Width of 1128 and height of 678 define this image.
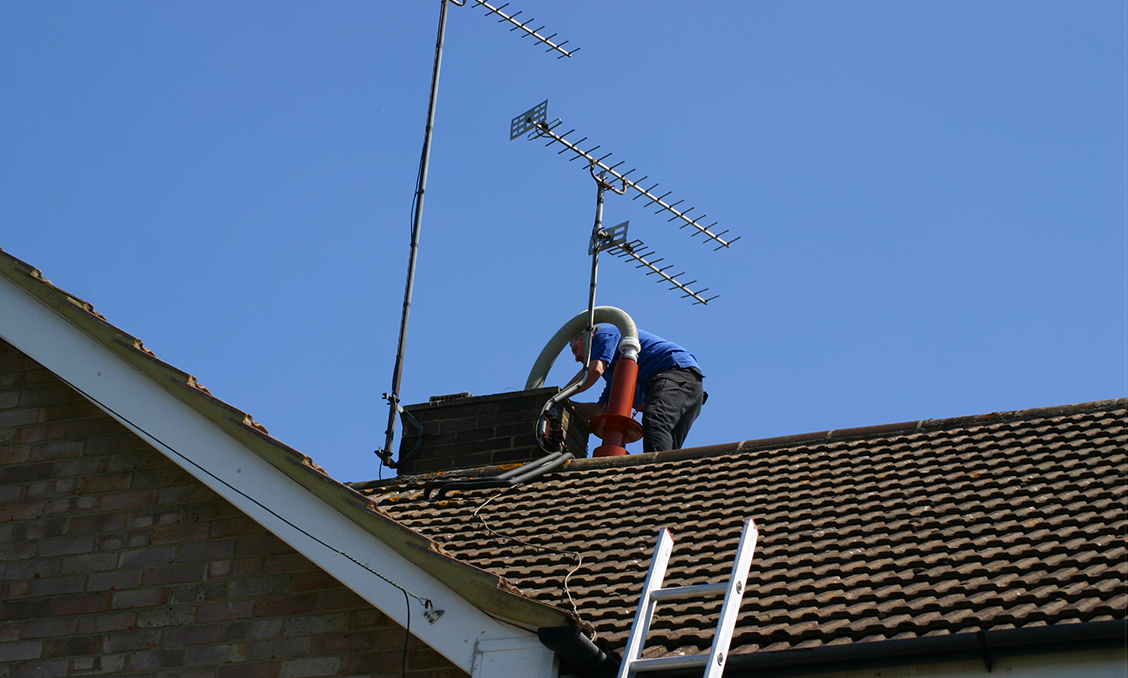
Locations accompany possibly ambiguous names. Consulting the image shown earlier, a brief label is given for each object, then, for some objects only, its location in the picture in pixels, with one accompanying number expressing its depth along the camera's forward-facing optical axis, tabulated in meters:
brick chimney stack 17.55
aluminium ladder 9.05
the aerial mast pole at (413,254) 18.84
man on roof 19.03
